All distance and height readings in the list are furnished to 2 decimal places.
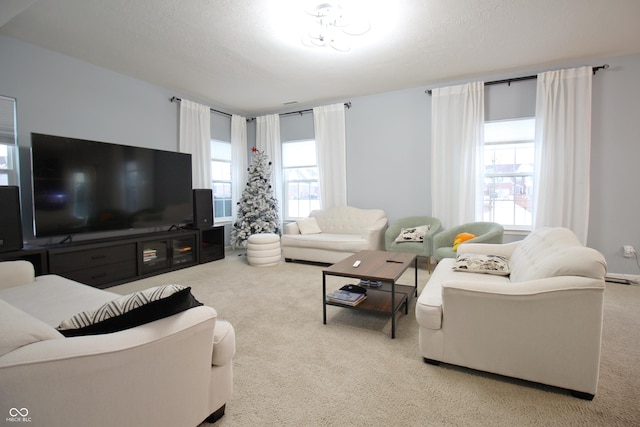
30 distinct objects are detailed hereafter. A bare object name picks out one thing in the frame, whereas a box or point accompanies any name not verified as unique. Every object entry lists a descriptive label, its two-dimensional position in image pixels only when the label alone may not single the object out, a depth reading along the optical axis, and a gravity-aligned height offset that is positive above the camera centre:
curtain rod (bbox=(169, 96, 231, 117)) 5.03 +1.58
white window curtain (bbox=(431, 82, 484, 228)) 4.61 +0.65
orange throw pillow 4.11 -0.59
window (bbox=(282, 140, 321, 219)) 6.19 +0.34
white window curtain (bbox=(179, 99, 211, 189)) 5.23 +1.00
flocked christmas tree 5.70 -0.22
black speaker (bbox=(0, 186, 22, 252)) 2.97 -0.23
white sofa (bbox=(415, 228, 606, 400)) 1.64 -0.75
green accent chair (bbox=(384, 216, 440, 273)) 4.35 -0.63
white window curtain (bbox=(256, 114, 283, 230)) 6.28 +1.01
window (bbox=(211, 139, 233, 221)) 6.05 +0.33
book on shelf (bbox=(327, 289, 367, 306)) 2.62 -0.89
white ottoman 4.85 -0.87
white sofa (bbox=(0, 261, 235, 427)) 0.92 -0.63
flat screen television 3.40 +0.12
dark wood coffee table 2.55 -0.67
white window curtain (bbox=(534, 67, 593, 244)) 4.04 +0.60
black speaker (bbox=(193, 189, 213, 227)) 5.09 -0.21
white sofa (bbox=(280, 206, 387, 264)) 4.73 -0.67
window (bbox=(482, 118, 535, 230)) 4.51 +0.33
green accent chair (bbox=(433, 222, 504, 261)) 4.07 -0.56
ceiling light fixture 2.85 +1.69
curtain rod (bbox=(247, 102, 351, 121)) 5.61 +1.63
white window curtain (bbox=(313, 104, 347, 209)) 5.66 +0.78
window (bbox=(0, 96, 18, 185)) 3.35 +0.58
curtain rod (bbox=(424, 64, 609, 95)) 4.32 +1.62
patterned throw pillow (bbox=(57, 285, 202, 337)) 1.19 -0.46
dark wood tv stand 3.27 -0.76
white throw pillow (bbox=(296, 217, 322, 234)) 5.38 -0.55
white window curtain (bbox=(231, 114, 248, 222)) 6.30 +0.76
